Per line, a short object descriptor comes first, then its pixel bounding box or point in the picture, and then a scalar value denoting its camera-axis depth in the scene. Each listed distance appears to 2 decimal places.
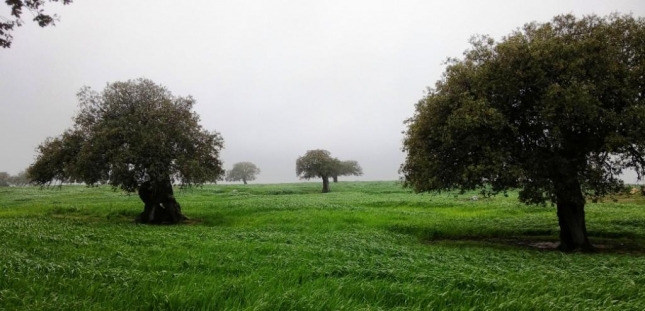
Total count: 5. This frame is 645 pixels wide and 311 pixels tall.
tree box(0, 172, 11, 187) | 163.88
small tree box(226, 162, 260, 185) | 159.88
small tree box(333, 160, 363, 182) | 104.56
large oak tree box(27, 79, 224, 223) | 28.11
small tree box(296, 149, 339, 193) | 85.25
